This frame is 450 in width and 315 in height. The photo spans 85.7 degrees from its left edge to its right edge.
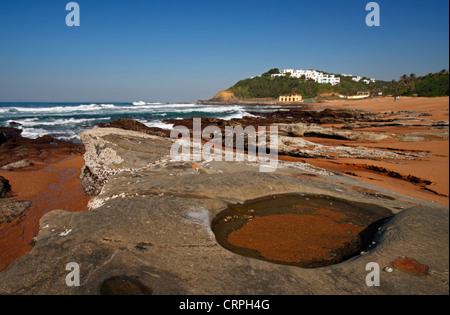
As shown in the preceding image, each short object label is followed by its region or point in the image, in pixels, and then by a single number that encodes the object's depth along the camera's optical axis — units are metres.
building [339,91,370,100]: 89.75
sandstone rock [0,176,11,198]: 7.17
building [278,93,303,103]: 102.06
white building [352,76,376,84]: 154.50
